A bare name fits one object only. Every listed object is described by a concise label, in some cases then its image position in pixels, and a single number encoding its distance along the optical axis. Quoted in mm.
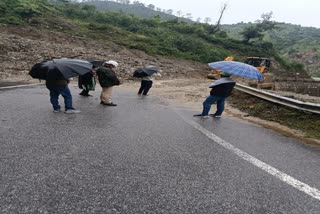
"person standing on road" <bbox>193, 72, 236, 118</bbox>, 8891
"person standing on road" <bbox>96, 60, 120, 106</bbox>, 9828
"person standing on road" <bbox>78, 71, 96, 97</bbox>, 11477
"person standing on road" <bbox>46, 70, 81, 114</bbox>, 8016
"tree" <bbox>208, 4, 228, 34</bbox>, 56872
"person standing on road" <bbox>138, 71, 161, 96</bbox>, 12723
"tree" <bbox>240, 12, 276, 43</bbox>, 51156
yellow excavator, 24847
